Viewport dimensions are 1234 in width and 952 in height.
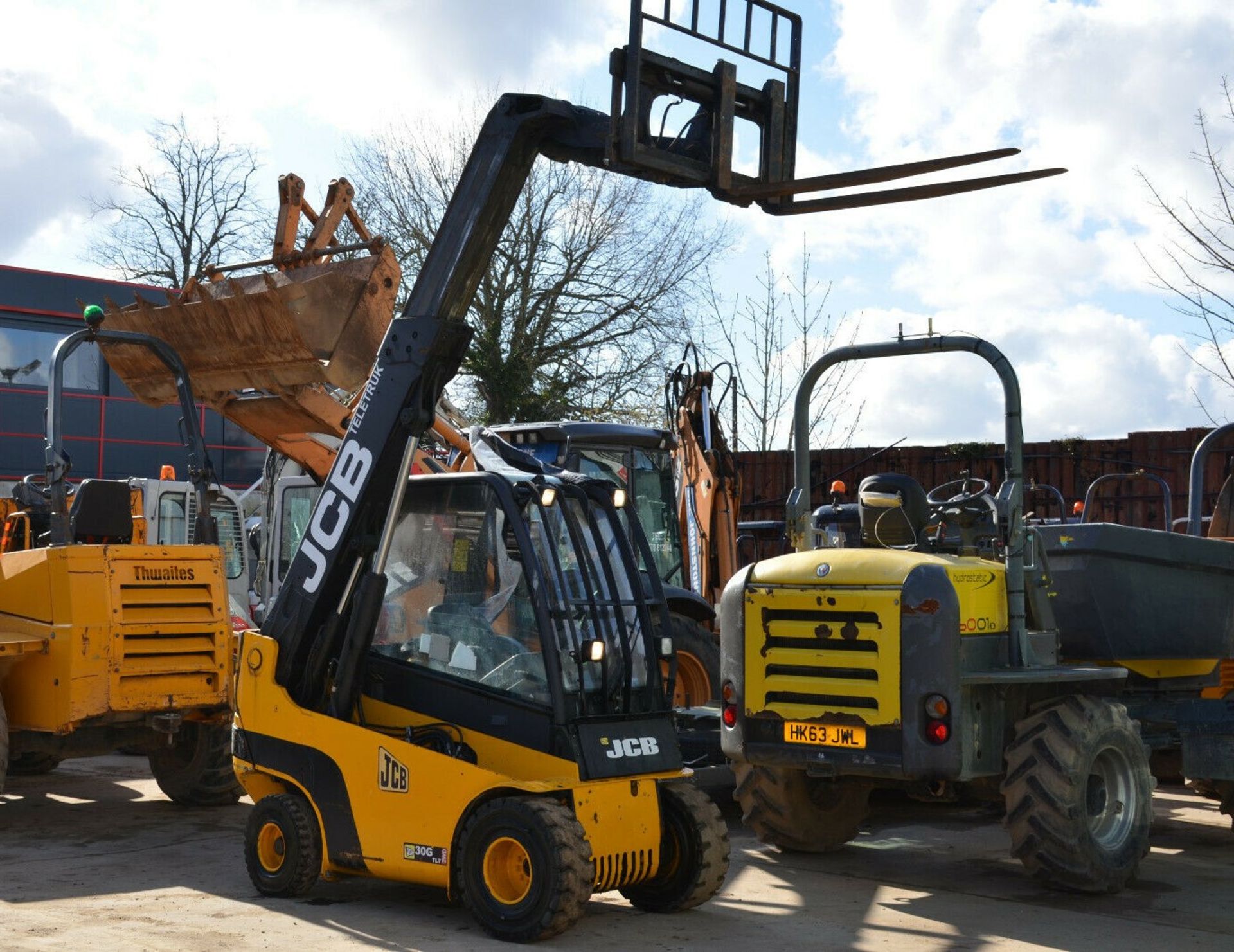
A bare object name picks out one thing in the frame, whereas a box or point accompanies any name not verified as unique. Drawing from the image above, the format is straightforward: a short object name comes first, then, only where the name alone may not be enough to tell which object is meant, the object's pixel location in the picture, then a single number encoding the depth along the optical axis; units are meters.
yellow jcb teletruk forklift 6.54
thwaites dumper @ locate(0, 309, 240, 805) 9.00
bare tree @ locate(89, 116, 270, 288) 36.06
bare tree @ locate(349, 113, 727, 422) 29.52
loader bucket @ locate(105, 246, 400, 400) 9.14
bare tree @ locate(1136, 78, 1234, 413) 12.73
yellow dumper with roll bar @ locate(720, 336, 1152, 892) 7.23
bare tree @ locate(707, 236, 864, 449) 23.30
